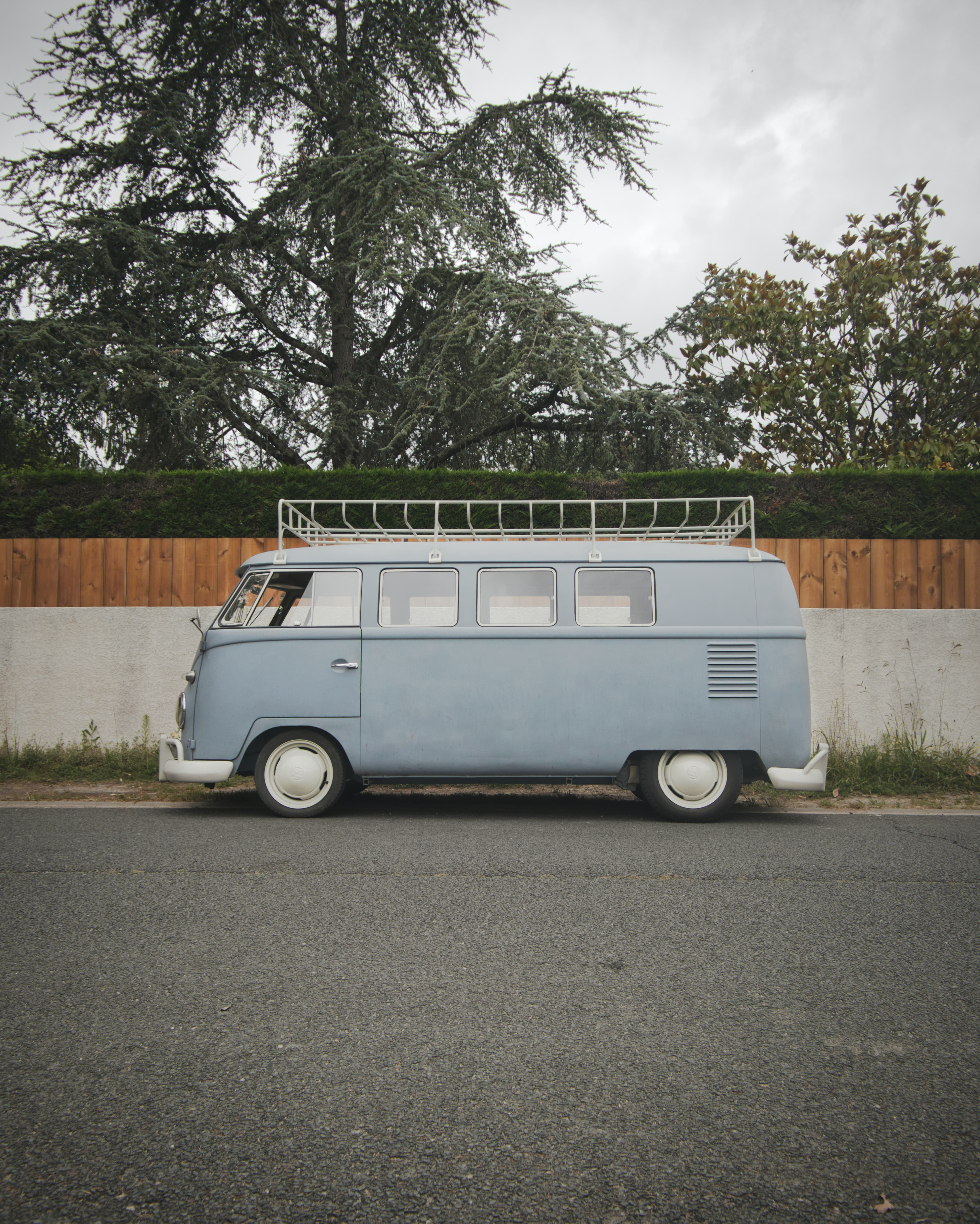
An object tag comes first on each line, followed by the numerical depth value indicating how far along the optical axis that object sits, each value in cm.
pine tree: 1177
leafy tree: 1336
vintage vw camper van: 679
